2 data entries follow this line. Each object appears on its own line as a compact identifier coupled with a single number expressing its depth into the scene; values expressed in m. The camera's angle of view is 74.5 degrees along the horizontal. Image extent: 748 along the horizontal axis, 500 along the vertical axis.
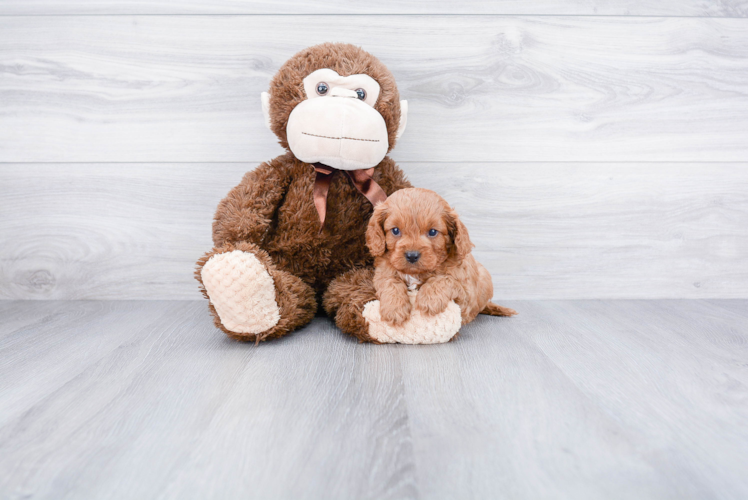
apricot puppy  0.82
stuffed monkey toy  0.84
